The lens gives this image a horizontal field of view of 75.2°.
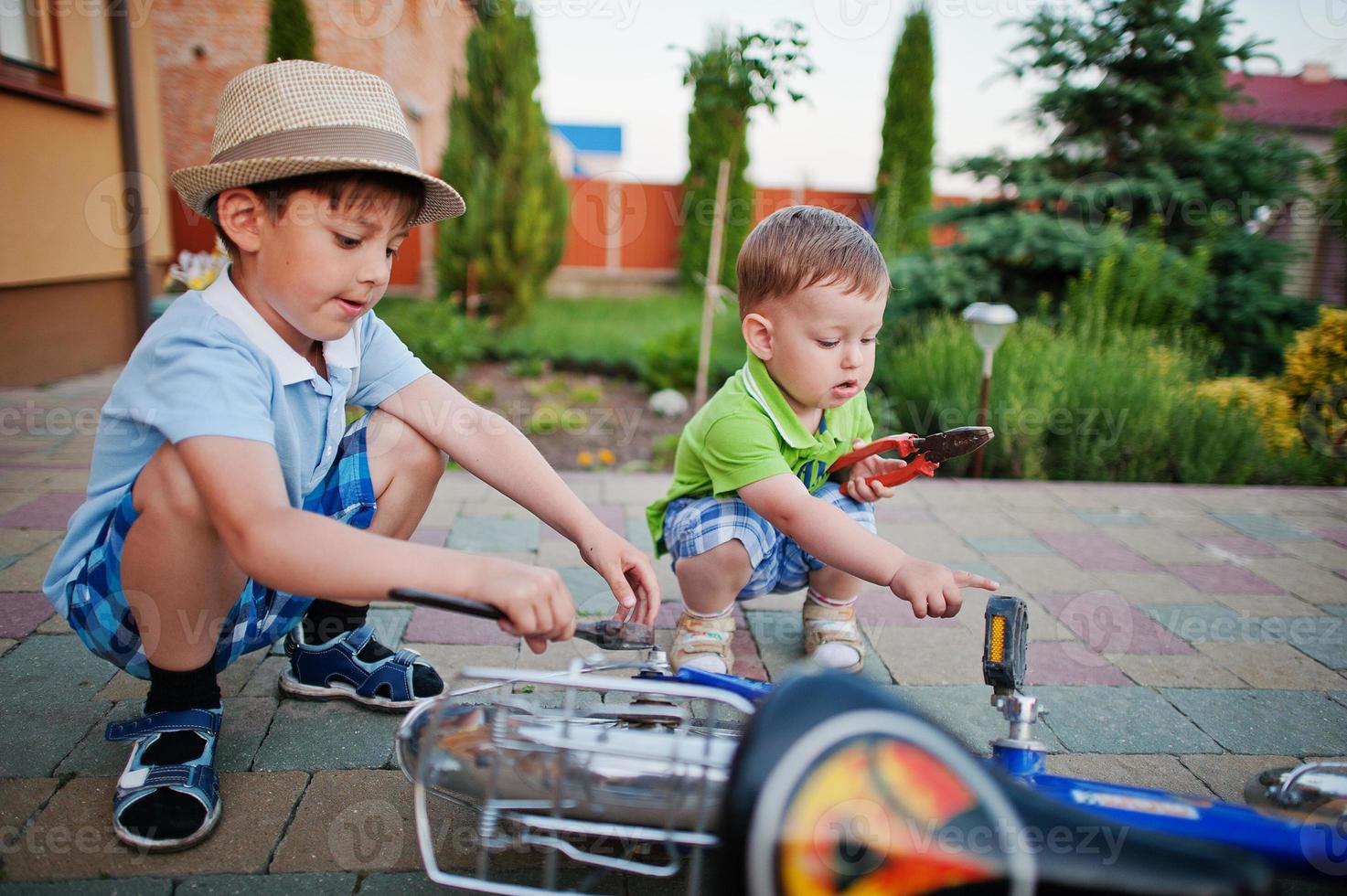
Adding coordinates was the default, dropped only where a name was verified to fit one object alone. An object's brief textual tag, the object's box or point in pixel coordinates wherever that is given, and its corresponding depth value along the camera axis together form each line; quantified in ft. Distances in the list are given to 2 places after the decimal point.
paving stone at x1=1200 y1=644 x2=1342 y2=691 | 7.01
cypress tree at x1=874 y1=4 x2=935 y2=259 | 37.55
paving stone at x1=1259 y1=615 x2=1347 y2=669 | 7.54
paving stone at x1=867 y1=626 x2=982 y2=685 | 6.90
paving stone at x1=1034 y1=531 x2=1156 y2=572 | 9.55
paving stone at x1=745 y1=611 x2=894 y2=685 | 6.88
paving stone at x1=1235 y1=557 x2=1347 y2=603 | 8.89
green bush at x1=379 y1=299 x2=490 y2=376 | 18.66
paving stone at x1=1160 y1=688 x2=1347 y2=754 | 6.08
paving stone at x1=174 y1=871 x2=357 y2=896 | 4.17
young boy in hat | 3.86
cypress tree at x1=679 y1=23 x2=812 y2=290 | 13.88
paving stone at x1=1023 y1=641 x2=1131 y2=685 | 6.89
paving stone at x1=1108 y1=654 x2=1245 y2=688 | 6.95
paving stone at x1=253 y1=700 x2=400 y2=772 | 5.28
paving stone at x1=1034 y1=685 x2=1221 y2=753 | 5.95
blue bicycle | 2.89
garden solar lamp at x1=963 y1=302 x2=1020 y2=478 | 12.53
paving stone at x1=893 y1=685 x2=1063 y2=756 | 5.92
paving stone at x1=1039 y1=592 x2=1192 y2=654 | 7.58
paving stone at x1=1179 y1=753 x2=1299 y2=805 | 5.45
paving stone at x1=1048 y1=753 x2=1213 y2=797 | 5.47
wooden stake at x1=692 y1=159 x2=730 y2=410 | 15.11
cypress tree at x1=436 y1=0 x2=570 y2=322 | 22.79
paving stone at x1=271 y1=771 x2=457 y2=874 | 4.43
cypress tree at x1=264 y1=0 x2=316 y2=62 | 22.50
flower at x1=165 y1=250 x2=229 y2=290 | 11.00
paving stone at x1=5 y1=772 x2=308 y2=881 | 4.28
